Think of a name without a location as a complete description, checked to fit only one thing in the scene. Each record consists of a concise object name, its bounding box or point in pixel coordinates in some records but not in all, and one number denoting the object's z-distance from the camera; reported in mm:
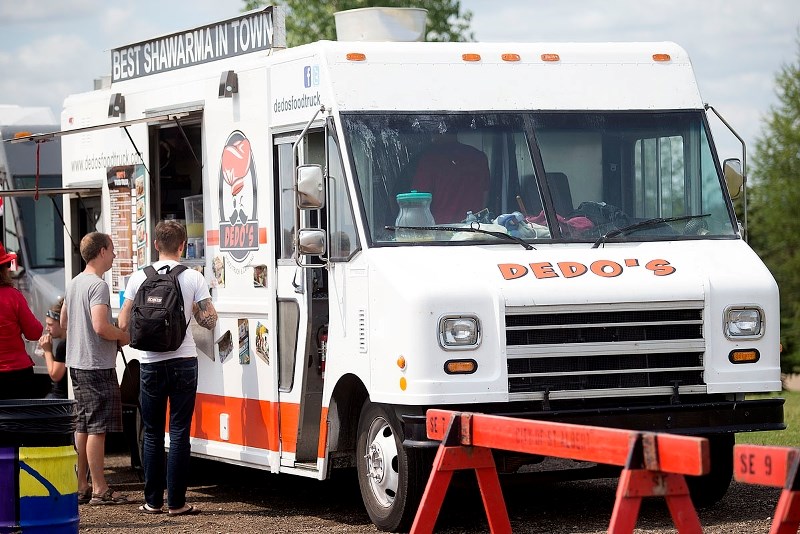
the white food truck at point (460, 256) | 12427
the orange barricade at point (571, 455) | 8825
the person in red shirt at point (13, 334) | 15576
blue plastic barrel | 11777
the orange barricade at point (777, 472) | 8372
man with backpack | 14288
